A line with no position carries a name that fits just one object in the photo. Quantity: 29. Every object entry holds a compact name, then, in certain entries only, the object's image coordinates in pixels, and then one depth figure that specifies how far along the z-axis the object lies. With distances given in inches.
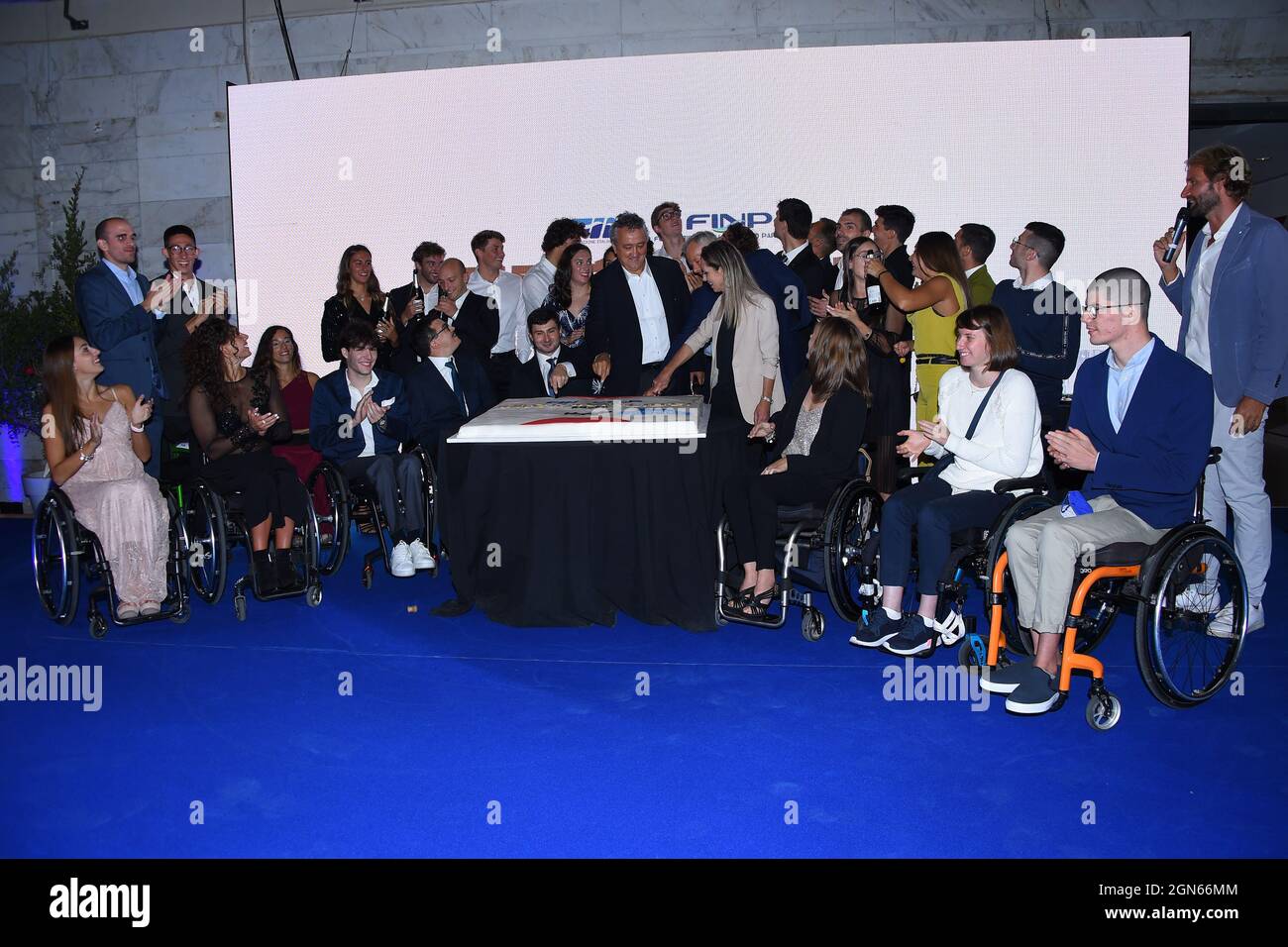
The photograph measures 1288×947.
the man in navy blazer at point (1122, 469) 120.7
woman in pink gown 161.2
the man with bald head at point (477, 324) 219.1
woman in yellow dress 173.6
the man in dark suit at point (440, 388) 193.8
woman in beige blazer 180.4
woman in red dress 198.4
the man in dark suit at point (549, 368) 198.5
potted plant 256.8
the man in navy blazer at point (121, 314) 187.0
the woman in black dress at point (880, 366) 171.9
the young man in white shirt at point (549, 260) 214.8
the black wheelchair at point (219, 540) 164.6
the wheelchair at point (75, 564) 157.8
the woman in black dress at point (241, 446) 172.6
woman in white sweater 139.6
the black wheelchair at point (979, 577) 130.0
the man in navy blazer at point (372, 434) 184.4
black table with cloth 156.7
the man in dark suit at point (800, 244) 207.3
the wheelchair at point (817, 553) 151.3
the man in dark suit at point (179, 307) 206.1
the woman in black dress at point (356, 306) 224.5
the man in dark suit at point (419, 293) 232.8
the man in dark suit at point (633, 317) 201.6
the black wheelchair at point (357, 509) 183.9
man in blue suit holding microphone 142.5
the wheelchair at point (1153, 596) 116.6
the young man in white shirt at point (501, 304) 219.1
